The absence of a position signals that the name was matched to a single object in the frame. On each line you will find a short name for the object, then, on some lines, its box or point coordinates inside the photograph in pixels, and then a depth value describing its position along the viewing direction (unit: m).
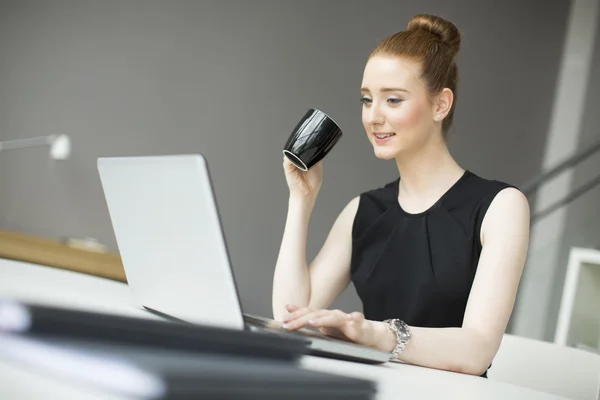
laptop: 1.40
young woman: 1.98
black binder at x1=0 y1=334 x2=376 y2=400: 0.62
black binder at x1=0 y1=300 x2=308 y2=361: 0.67
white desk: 0.96
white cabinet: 3.28
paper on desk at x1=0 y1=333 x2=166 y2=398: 0.61
